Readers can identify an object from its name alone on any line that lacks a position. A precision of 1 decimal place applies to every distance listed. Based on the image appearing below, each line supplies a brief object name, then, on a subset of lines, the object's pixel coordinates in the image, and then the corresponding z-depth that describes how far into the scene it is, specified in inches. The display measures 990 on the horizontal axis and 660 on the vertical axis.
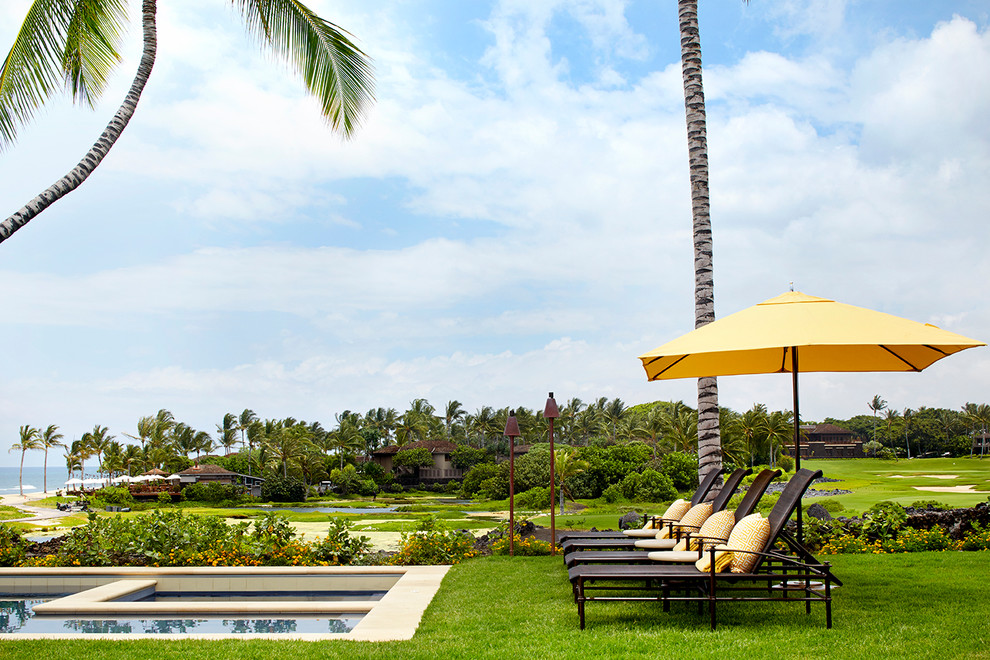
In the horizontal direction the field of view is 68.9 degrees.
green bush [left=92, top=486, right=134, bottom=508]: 1705.3
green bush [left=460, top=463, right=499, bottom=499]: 2010.3
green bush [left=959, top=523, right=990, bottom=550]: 375.6
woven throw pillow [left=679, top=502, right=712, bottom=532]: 273.7
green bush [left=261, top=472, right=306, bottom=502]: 2223.2
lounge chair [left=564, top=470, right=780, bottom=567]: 231.0
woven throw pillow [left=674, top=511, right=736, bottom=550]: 237.0
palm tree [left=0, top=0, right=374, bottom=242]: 271.1
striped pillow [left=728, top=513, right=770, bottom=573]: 204.8
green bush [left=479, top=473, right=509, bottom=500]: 1870.1
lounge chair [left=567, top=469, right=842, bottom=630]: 195.3
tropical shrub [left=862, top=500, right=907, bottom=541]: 396.8
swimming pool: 242.2
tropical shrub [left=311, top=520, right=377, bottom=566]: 380.5
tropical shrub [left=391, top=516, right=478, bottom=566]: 376.2
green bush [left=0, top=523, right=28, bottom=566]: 399.1
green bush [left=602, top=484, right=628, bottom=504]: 1519.4
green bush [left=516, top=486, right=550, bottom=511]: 1453.0
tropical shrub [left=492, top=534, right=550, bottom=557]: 388.8
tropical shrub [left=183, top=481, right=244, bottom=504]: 1979.6
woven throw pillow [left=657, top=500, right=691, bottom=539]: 297.0
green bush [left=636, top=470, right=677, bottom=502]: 1434.5
